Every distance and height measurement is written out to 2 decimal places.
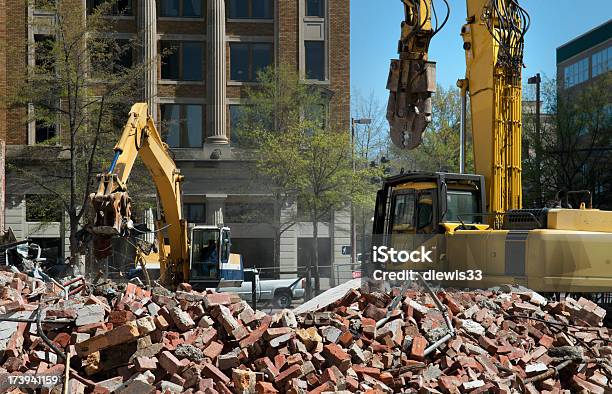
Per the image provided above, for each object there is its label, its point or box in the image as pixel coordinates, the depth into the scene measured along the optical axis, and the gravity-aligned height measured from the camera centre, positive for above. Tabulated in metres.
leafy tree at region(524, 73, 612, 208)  38.88 +1.66
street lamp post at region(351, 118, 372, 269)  36.36 -1.15
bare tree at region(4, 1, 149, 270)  32.72 +3.49
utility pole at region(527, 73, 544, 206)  37.94 +1.91
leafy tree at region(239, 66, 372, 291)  35.75 +1.51
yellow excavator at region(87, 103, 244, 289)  14.03 -0.62
